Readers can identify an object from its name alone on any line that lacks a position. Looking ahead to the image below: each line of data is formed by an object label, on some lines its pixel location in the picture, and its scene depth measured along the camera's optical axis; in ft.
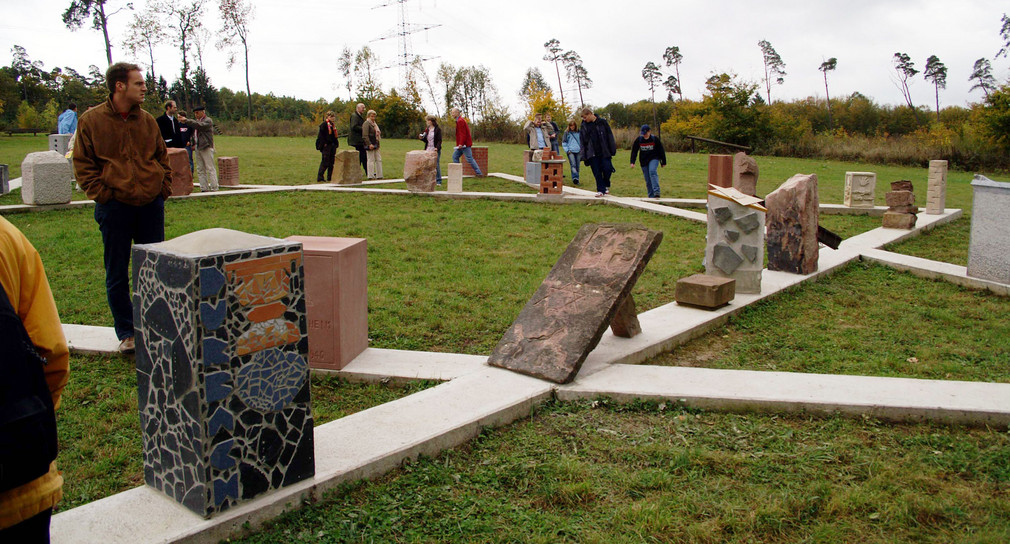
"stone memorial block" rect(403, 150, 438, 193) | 45.57
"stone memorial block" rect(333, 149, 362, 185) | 50.65
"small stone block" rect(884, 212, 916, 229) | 35.32
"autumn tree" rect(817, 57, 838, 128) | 157.38
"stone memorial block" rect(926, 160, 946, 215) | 40.40
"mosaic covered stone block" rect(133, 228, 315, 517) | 9.27
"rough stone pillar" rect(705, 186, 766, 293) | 22.20
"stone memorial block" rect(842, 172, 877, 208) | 42.63
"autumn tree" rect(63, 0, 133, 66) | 136.98
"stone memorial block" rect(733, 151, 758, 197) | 36.06
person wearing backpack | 5.46
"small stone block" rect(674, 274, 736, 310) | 20.34
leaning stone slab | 15.21
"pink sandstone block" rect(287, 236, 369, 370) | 15.28
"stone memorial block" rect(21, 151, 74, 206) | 37.96
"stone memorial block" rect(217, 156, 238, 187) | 49.39
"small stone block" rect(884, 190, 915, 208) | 35.68
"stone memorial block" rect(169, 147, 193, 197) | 42.45
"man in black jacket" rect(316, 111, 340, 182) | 52.34
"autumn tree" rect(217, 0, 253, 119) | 167.02
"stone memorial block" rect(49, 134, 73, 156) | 51.47
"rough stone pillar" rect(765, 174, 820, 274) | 24.61
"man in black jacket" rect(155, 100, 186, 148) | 40.91
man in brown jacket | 15.38
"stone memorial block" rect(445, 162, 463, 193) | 46.55
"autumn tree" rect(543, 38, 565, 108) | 186.14
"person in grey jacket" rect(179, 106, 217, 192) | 45.50
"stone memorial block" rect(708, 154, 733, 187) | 47.70
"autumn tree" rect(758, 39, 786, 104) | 163.84
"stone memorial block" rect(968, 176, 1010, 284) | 24.16
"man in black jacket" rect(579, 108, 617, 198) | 45.52
